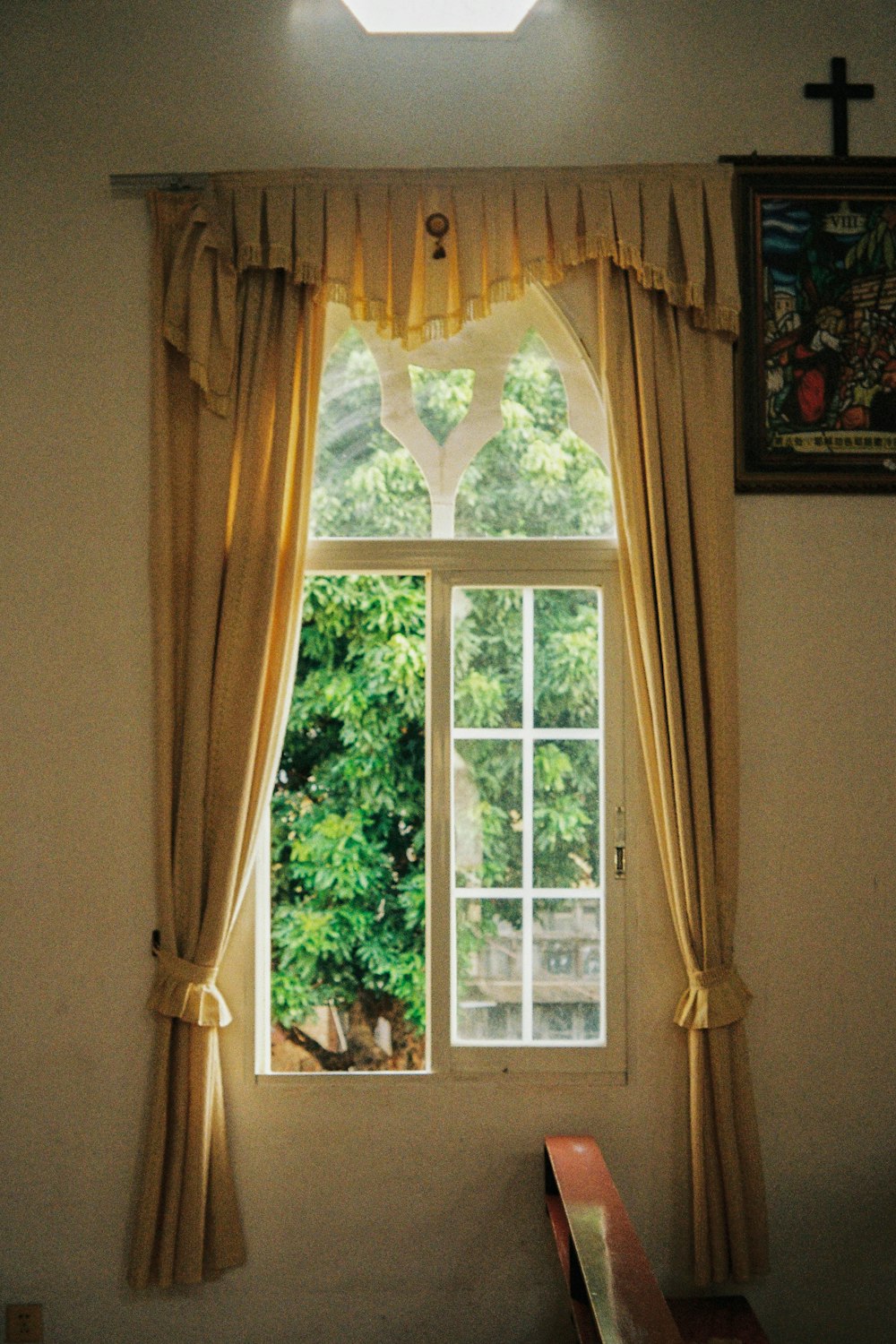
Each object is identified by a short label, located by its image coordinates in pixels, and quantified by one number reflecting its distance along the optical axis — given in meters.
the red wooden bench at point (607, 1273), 2.11
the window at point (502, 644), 3.08
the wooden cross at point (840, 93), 3.08
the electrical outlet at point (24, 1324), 2.96
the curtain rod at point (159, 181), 3.02
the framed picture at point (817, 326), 3.08
